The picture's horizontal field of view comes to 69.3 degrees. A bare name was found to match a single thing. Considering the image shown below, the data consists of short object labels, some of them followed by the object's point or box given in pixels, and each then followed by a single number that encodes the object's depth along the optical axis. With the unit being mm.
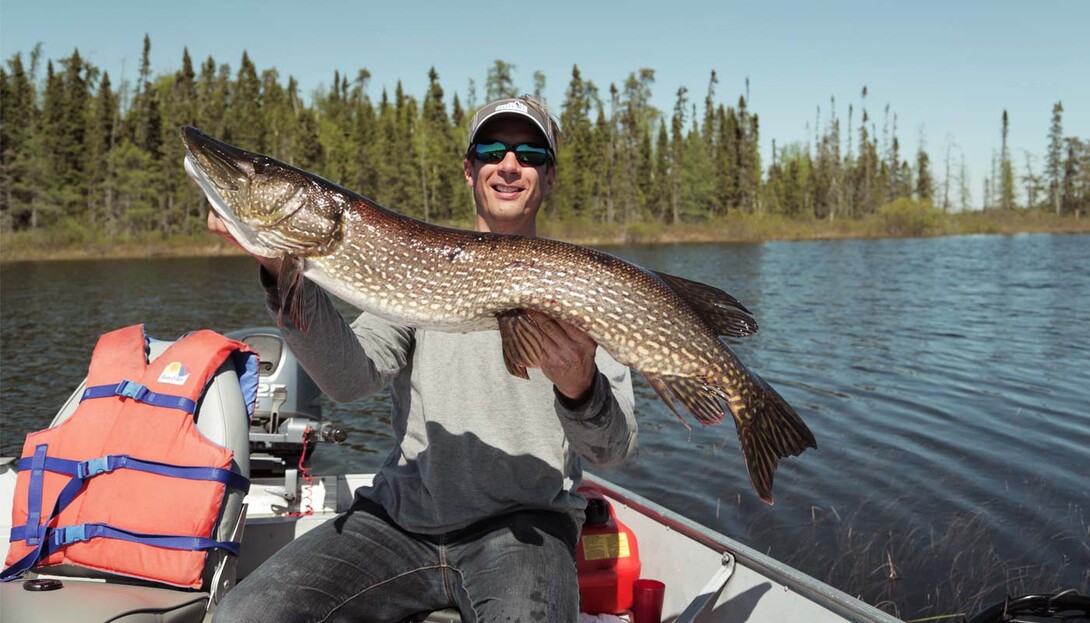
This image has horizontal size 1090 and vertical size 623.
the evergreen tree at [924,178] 75875
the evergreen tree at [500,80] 52938
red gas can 3232
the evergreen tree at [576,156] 53656
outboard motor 4324
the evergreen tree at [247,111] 48938
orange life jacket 2676
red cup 3266
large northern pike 2307
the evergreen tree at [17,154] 41188
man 2314
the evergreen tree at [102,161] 43906
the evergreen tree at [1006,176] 75562
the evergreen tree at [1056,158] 69625
